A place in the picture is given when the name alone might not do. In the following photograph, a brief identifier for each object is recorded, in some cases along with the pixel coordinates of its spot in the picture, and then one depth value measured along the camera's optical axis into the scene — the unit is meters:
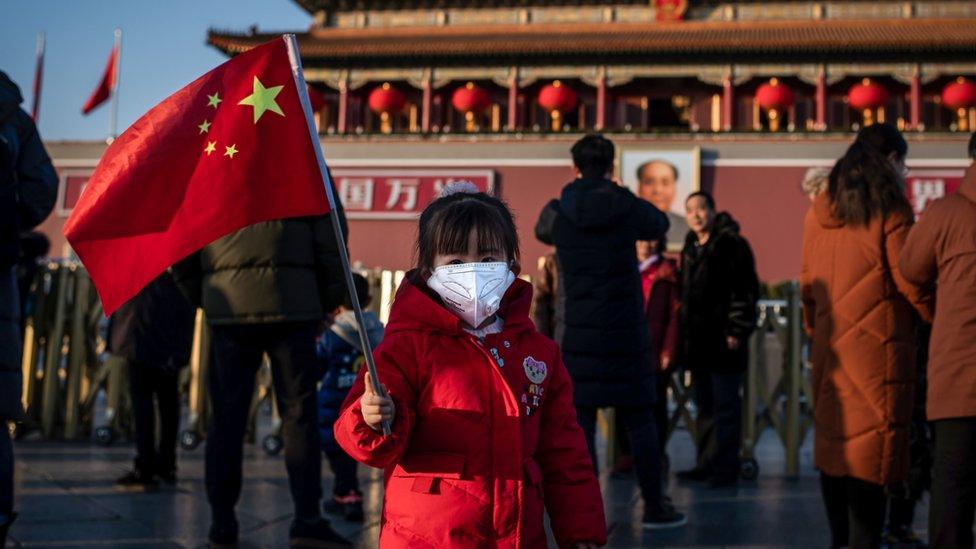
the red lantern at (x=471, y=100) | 24.48
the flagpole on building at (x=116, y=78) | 23.77
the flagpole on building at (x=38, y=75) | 28.77
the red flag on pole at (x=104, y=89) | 23.63
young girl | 2.01
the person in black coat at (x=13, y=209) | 3.14
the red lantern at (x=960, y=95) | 22.47
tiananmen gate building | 21.23
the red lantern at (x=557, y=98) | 23.94
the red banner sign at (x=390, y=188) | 22.00
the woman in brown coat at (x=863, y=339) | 3.44
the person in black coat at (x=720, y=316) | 5.39
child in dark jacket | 4.53
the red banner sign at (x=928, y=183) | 20.03
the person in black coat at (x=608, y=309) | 4.29
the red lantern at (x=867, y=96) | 22.84
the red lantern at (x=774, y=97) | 23.05
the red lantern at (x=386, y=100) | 25.09
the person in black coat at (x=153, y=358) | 5.10
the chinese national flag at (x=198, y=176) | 2.04
